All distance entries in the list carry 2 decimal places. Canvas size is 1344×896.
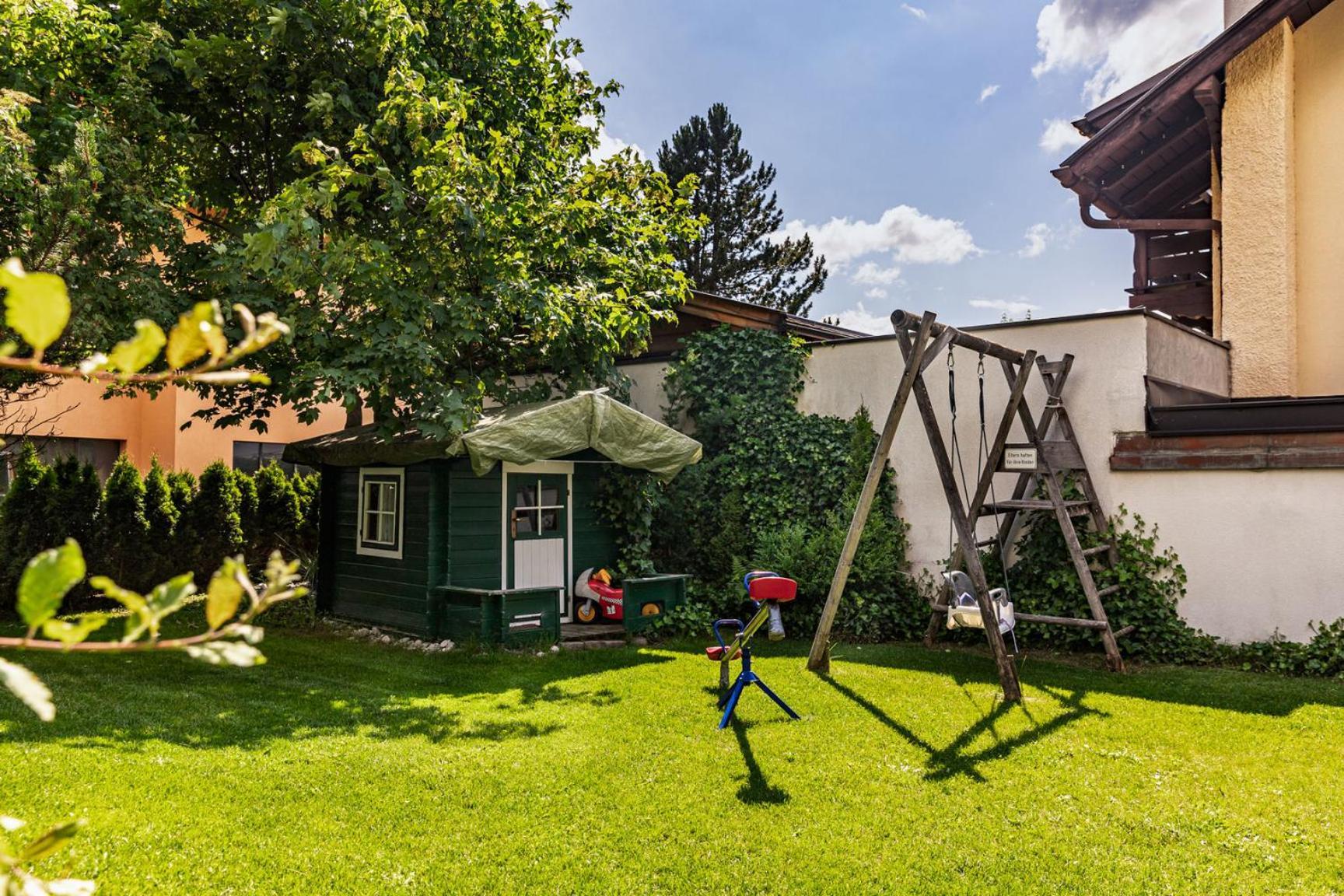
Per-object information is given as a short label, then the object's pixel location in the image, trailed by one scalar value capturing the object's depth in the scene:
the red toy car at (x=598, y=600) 8.64
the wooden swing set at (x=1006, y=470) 6.05
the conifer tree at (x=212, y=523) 11.04
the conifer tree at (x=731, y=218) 24.06
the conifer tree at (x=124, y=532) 10.30
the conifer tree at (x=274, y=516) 11.84
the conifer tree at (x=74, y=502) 9.91
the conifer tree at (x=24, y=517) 9.59
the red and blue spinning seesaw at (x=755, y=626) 5.25
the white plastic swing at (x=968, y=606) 5.99
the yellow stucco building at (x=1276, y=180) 8.48
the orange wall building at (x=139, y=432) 13.33
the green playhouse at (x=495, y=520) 7.81
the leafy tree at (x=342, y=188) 6.65
